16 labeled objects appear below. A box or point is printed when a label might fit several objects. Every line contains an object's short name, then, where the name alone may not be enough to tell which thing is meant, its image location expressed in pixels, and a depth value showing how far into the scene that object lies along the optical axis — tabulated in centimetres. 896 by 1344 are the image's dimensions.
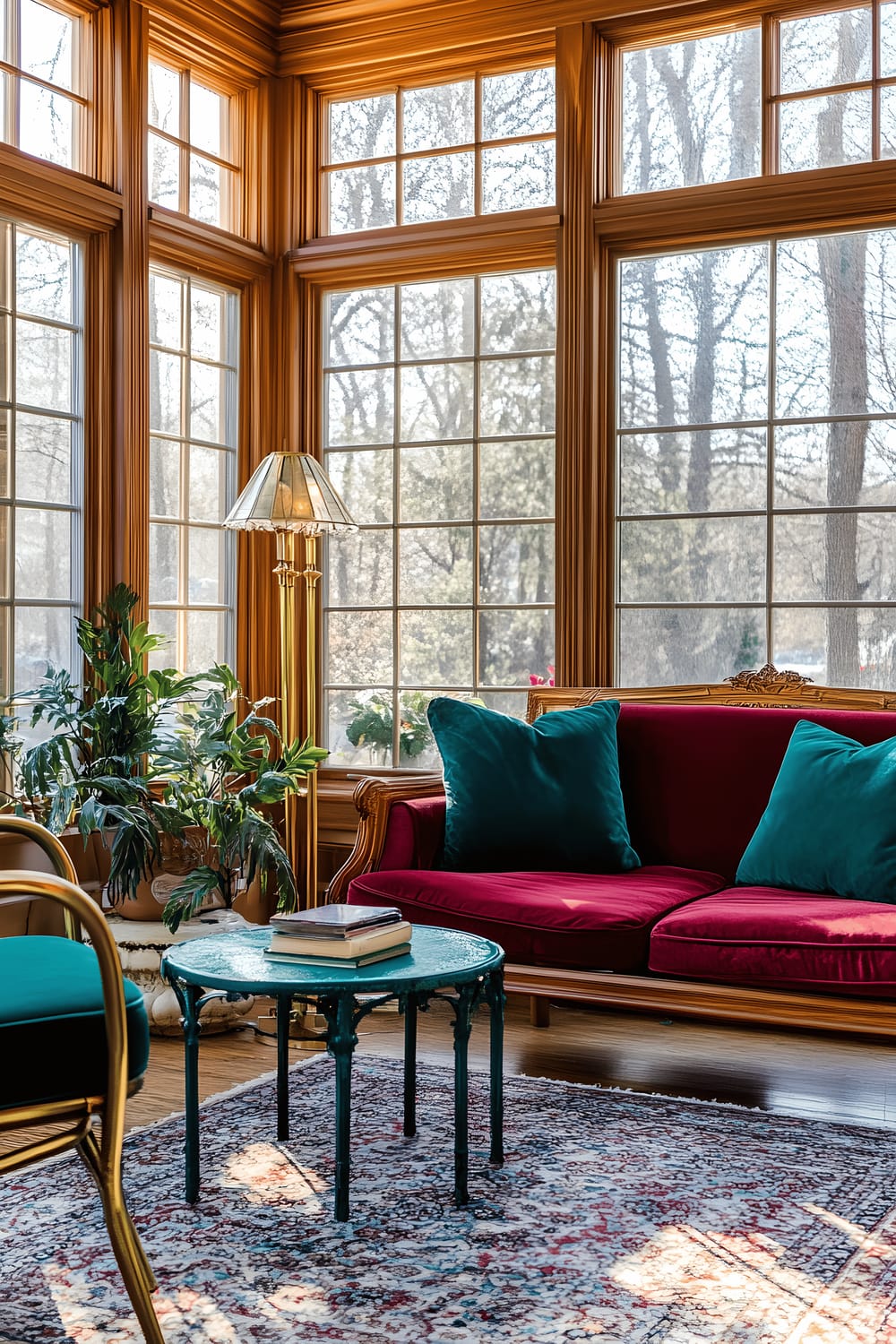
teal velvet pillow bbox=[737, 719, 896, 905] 315
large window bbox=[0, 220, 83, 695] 391
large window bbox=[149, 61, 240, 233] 450
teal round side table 235
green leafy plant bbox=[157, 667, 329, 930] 371
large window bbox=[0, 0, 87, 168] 389
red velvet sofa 285
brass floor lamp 381
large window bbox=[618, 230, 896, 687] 409
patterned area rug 204
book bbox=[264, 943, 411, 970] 243
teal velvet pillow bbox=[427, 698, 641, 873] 363
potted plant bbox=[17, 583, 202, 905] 358
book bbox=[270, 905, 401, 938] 245
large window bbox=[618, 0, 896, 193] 409
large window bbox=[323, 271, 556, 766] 460
